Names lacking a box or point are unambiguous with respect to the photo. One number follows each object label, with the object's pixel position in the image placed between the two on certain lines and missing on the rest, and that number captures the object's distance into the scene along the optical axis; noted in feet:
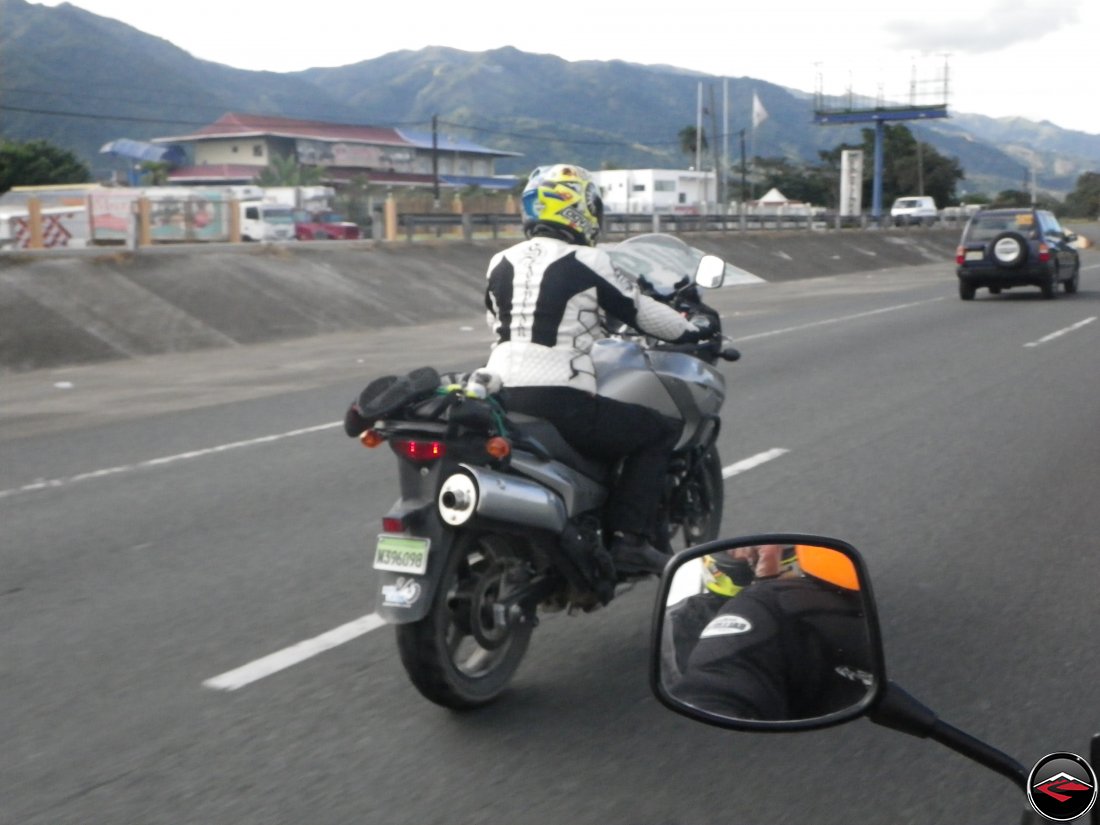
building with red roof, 379.76
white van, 186.19
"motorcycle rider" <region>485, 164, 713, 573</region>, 15.08
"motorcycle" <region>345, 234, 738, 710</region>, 13.38
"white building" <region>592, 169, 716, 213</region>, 374.84
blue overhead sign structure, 249.75
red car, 137.49
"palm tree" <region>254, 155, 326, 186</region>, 300.81
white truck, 132.37
